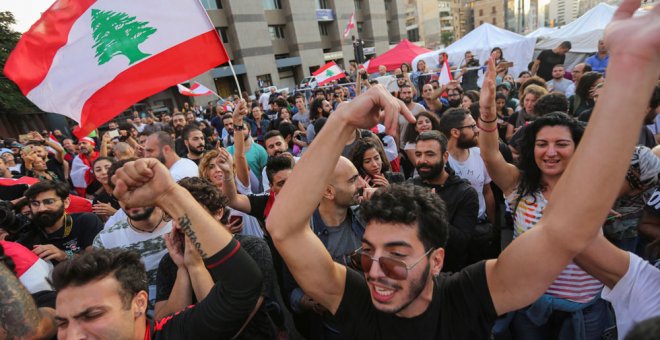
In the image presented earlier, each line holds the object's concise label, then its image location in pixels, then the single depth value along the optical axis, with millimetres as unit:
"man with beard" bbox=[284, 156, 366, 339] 2330
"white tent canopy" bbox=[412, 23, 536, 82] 12531
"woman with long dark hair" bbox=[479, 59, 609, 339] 1963
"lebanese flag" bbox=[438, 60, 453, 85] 7180
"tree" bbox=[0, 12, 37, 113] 23705
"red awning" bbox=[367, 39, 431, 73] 15760
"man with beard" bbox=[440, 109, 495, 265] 3375
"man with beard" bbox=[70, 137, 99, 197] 5816
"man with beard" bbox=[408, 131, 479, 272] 2639
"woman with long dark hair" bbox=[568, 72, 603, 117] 4207
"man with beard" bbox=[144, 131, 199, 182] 3939
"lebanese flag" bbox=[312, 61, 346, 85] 12022
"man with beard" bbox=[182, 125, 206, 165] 4797
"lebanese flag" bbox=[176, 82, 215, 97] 9843
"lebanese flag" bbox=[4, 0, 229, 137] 2971
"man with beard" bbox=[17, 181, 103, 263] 2990
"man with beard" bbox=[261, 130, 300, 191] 4316
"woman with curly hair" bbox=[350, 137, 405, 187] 3184
